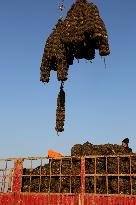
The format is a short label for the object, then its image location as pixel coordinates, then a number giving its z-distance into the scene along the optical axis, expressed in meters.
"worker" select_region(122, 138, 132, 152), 11.11
